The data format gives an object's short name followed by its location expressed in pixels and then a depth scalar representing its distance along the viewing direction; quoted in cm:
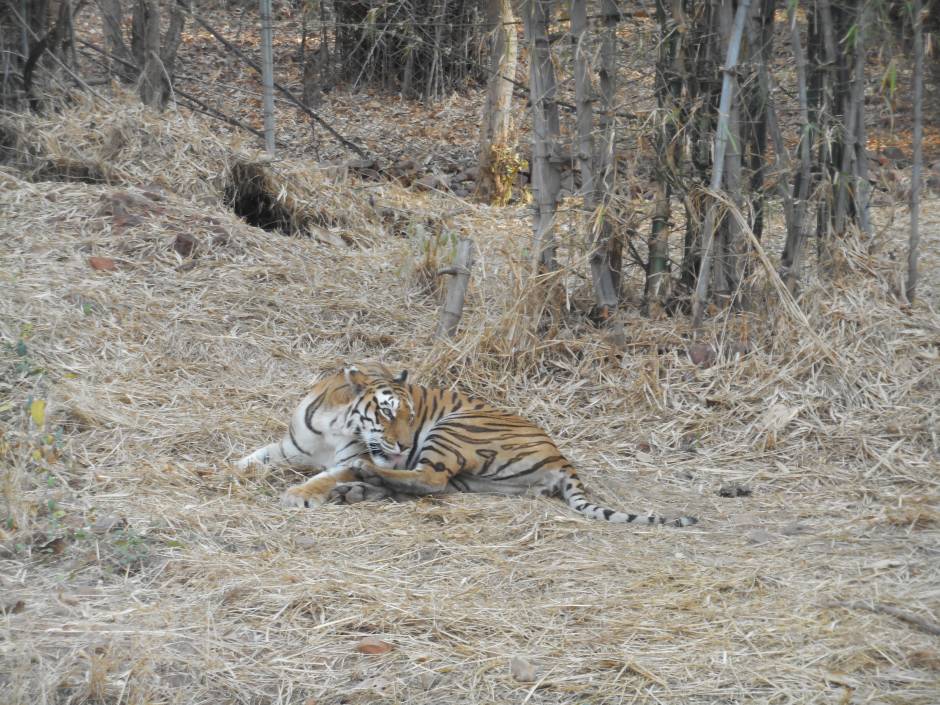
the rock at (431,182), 2081
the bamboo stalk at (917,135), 1099
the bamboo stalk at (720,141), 1105
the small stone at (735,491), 984
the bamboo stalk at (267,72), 1714
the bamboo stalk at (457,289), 1266
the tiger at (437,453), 975
